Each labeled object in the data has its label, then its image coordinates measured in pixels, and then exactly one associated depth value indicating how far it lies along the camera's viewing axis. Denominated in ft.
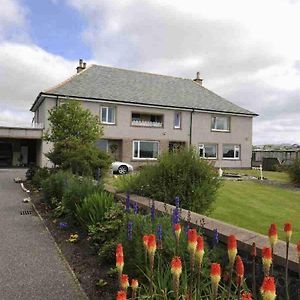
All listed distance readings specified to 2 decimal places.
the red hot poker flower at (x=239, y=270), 8.03
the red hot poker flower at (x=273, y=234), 8.58
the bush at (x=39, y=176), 51.95
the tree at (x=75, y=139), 48.96
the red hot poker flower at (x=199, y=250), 7.98
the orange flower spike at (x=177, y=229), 10.23
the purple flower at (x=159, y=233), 12.23
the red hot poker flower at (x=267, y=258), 7.84
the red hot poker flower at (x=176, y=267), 7.45
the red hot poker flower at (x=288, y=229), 8.94
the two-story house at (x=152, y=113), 105.19
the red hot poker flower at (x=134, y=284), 8.19
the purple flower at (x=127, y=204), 19.04
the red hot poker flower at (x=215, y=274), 7.07
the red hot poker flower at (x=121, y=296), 6.83
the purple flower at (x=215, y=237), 12.78
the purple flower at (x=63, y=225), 25.28
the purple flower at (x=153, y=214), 16.32
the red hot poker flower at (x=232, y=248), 7.98
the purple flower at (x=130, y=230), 14.25
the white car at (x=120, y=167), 88.25
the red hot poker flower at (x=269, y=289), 5.99
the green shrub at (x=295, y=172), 67.77
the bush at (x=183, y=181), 26.89
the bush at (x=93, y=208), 21.71
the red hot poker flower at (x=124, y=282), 7.72
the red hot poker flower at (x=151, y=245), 8.62
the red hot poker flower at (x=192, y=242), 8.18
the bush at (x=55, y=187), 33.91
